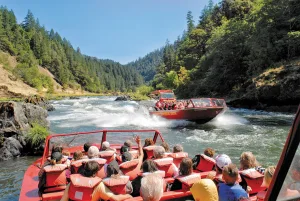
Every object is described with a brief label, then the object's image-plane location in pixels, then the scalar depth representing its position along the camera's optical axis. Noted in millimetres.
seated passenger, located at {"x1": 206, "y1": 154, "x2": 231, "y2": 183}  4938
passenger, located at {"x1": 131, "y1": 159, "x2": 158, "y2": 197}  4871
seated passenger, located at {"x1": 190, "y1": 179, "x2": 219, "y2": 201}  3707
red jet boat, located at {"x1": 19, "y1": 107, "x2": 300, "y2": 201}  1658
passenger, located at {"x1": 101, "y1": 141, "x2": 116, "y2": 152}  7057
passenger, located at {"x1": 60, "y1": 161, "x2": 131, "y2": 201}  4156
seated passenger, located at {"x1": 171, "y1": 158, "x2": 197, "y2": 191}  4695
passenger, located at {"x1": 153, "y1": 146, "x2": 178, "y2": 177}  5797
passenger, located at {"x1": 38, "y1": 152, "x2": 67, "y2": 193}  5336
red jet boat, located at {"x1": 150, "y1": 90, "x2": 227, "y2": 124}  19172
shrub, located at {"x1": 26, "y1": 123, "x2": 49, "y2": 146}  12251
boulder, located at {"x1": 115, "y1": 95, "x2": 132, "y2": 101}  68488
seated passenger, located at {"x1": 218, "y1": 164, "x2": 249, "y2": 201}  3648
